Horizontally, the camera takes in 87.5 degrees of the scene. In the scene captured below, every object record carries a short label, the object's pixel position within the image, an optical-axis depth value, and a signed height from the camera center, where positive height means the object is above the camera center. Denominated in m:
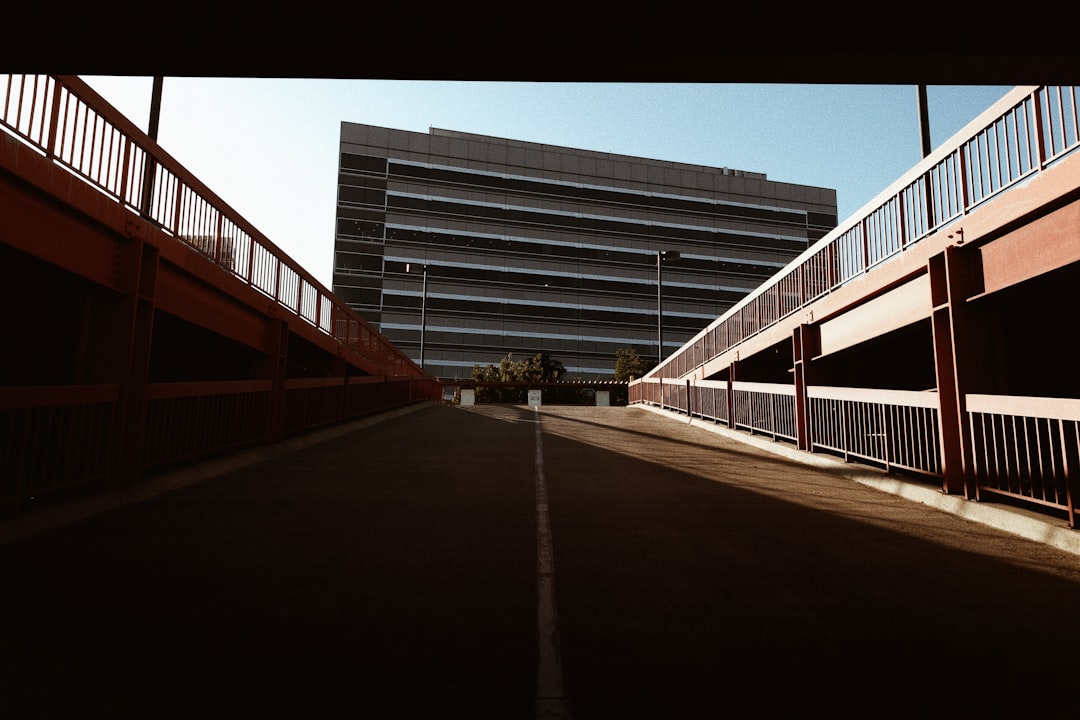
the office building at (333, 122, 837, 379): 71.06 +20.93
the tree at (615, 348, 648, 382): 56.99 +3.68
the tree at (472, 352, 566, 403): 48.88 +2.78
